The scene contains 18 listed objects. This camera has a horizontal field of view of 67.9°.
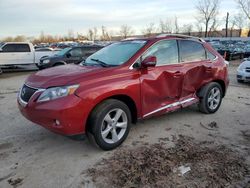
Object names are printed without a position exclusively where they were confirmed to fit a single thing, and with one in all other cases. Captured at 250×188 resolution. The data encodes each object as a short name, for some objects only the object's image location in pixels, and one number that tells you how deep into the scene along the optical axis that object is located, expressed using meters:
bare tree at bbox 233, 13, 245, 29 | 36.87
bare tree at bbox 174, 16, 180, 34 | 41.47
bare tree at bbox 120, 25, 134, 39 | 49.65
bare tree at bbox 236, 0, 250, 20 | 33.63
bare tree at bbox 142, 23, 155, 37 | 42.39
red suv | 2.57
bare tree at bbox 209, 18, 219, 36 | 37.86
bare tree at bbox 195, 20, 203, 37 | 39.23
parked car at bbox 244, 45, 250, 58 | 16.00
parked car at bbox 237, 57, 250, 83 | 7.13
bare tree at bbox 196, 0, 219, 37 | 36.97
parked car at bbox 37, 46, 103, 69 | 9.56
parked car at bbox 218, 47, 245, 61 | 14.85
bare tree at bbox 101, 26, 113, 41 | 54.07
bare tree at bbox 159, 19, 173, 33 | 41.55
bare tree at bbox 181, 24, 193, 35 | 41.74
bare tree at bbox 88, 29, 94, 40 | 55.26
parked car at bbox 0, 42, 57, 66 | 11.24
